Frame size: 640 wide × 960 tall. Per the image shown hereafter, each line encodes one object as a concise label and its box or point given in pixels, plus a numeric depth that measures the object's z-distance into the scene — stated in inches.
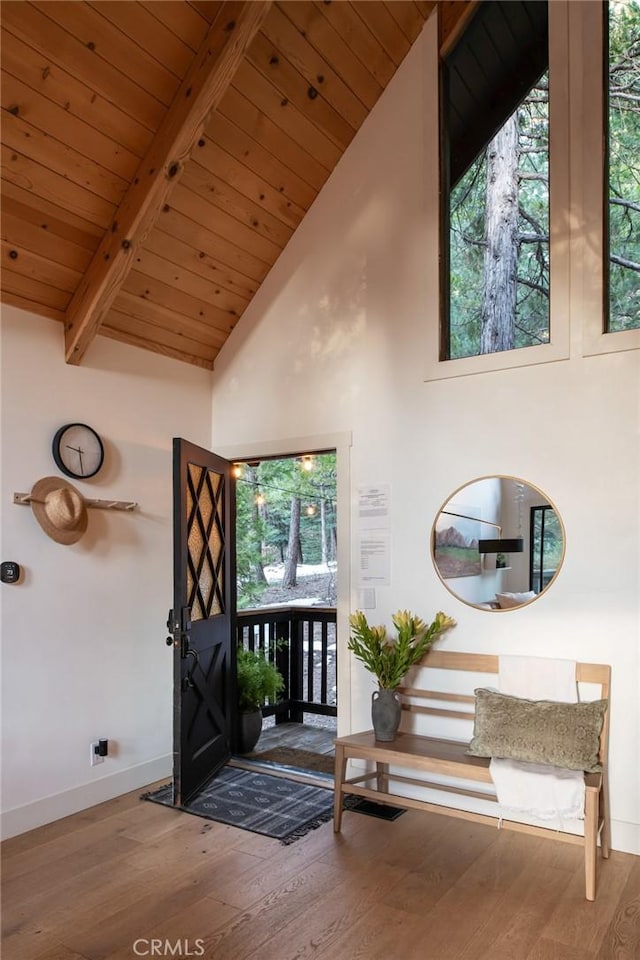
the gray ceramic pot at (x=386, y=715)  139.6
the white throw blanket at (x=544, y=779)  113.6
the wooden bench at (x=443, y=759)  116.6
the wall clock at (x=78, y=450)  148.6
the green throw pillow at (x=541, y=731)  119.1
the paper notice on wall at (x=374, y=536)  158.2
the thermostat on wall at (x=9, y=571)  134.9
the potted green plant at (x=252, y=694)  185.3
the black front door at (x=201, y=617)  147.3
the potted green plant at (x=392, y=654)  140.1
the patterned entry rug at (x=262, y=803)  137.6
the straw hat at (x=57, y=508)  141.6
